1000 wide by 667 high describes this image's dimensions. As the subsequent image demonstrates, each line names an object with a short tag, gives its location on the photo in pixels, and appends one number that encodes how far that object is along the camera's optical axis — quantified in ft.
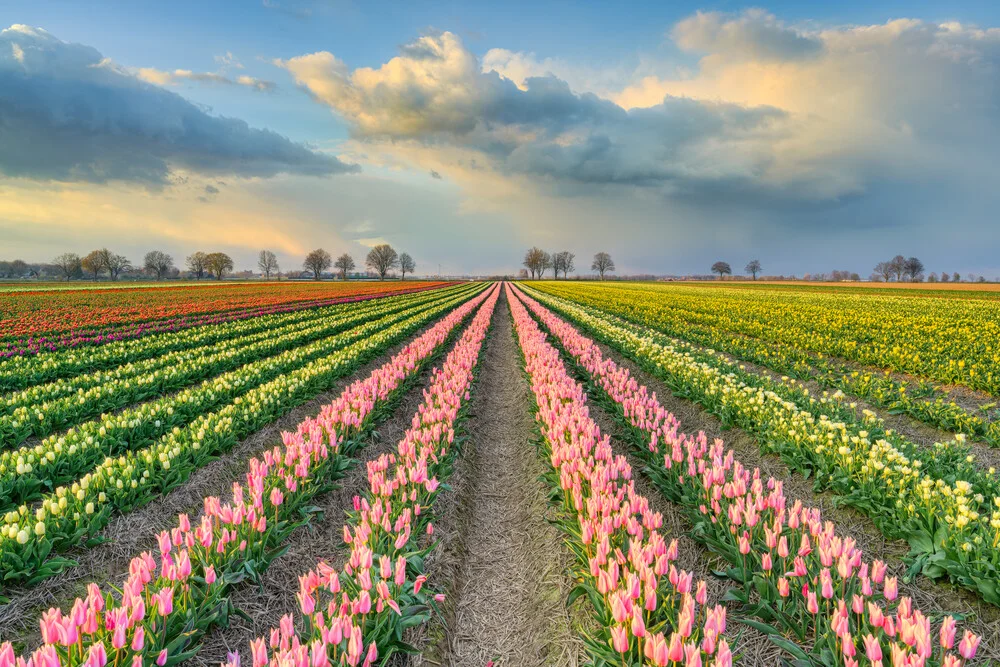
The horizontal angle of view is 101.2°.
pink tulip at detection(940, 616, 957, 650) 8.08
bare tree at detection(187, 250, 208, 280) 463.42
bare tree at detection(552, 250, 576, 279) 623.77
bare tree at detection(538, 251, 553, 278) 617.62
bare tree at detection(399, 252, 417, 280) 568.00
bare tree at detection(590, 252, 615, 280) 609.01
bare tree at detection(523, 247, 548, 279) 612.29
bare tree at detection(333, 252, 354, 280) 553.93
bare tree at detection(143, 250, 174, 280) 455.22
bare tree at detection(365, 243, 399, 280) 509.76
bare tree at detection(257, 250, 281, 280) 561.02
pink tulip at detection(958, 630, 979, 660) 7.52
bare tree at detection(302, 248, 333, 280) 492.13
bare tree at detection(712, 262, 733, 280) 580.71
